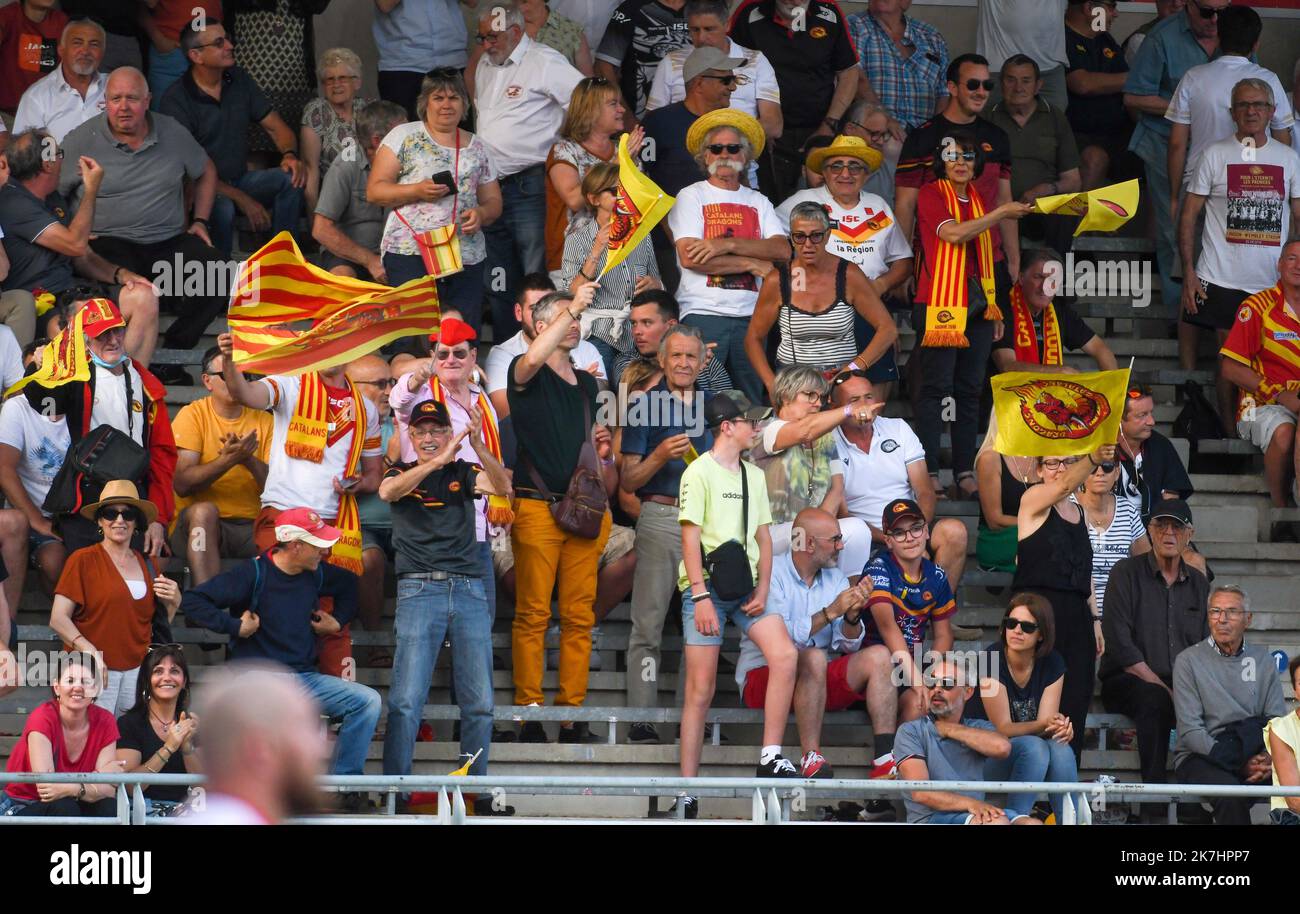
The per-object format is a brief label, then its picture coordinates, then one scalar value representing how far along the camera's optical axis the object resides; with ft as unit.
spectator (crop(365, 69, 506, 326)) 39.34
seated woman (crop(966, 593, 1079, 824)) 33.58
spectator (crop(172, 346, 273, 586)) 35.83
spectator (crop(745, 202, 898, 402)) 39.24
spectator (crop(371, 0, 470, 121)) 45.24
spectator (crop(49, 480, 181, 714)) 32.71
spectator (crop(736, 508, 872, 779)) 34.37
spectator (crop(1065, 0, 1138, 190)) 48.60
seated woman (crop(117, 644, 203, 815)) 31.32
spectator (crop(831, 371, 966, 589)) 37.37
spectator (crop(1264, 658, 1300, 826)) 33.63
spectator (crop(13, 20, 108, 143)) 42.09
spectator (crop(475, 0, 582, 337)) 42.22
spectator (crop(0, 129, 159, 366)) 38.93
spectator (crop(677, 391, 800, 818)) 33.86
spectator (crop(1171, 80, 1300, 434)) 44.55
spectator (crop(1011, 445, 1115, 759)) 35.81
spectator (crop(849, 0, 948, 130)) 46.80
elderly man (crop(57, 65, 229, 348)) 40.75
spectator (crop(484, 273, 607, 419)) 37.29
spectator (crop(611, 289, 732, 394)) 37.83
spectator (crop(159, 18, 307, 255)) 42.93
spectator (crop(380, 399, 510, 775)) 33.14
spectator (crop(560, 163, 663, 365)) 39.14
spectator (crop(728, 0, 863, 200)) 45.11
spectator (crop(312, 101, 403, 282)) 40.96
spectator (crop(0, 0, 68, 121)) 44.42
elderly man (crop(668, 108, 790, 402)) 39.58
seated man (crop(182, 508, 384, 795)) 32.30
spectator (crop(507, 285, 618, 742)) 35.29
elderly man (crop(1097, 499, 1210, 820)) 36.76
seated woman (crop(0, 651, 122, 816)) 30.09
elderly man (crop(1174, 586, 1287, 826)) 35.14
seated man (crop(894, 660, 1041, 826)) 32.89
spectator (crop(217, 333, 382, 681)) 35.09
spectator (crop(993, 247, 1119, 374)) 42.37
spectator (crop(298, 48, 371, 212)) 43.68
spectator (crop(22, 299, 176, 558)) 34.88
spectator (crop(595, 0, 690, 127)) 45.29
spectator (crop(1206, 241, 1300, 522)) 42.57
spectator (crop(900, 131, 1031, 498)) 40.93
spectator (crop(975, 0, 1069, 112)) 47.80
